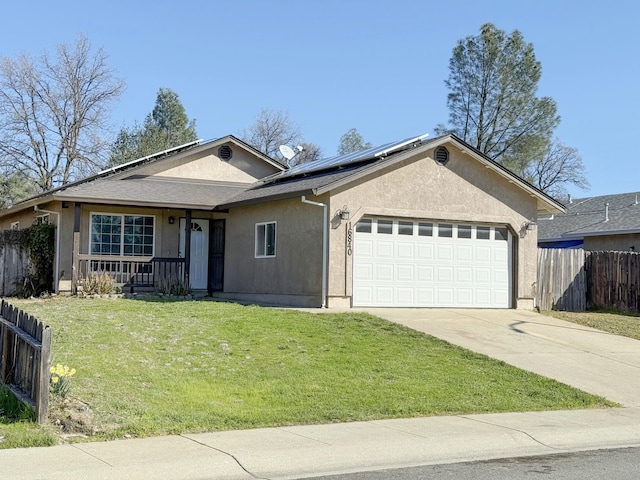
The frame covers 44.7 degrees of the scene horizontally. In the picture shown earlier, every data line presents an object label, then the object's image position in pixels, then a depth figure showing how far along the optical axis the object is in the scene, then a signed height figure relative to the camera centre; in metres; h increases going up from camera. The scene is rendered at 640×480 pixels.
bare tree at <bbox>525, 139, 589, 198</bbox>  58.05 +7.41
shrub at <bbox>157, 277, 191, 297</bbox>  22.27 -0.65
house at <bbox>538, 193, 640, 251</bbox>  30.11 +1.95
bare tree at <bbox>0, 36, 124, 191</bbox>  46.03 +8.01
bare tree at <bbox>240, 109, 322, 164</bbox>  57.97 +9.59
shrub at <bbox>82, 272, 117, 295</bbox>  21.48 -0.60
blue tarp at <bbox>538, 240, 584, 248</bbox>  32.84 +1.21
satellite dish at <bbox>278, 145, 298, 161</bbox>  27.14 +4.00
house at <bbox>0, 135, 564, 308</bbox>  19.58 +1.03
